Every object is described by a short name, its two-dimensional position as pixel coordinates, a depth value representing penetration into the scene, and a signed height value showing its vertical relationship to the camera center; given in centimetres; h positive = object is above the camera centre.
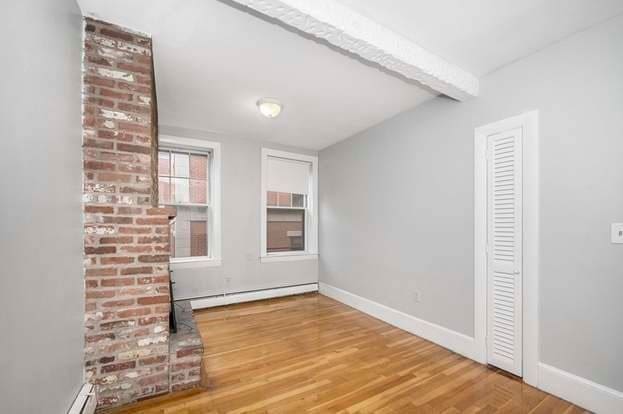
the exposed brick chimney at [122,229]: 189 -18
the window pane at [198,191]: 418 +20
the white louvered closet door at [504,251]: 230 -39
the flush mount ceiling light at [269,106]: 302 +108
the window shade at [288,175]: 470 +52
